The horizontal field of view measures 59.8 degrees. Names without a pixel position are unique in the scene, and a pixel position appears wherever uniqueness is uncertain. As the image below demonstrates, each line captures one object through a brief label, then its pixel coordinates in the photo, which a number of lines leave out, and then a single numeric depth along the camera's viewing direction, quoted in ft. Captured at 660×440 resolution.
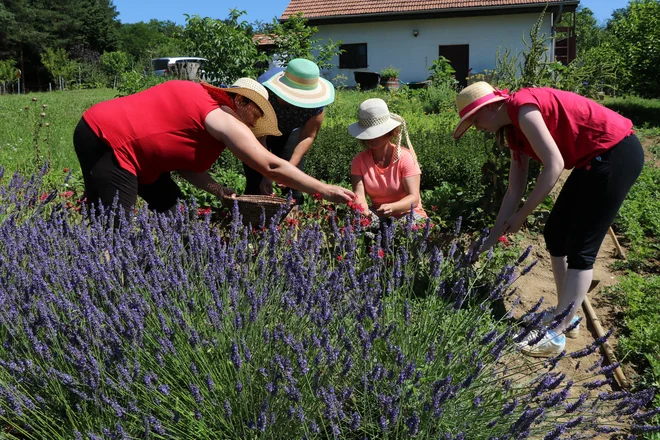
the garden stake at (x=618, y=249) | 15.03
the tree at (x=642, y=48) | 48.16
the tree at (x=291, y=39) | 35.60
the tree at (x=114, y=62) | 99.80
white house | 68.48
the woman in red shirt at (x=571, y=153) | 8.82
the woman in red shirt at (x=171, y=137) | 9.60
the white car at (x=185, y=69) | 46.83
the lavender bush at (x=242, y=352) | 5.76
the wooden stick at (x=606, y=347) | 9.18
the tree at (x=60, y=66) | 105.81
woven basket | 10.99
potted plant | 63.74
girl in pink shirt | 12.79
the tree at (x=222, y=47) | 28.02
